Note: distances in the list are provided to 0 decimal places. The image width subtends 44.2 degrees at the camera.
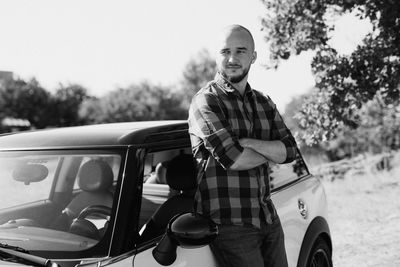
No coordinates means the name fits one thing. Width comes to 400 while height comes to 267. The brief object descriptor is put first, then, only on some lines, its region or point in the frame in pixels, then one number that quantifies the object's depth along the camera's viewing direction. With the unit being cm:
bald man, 251
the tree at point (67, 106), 5841
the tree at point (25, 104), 5619
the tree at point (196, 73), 7775
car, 220
